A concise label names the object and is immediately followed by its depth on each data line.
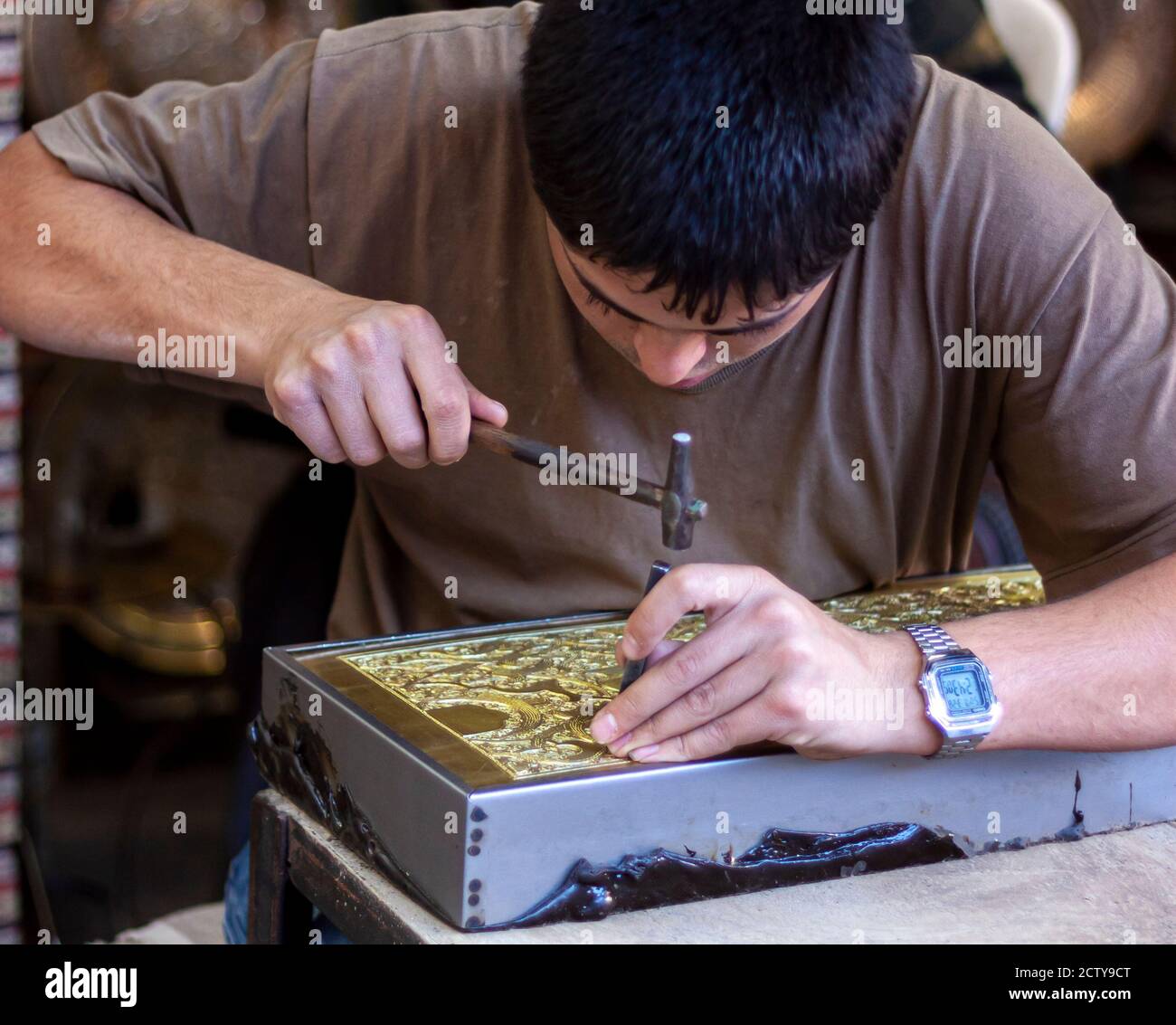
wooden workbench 1.09
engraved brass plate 1.15
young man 1.12
